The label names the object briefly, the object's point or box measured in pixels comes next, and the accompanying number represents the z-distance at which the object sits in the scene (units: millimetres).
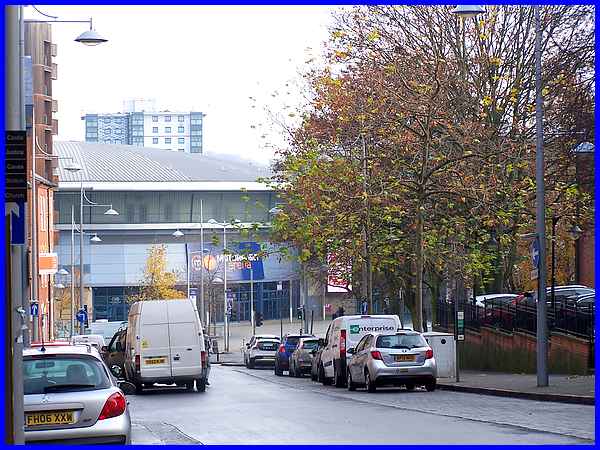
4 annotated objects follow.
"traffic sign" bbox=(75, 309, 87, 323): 64288
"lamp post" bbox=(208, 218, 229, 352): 82938
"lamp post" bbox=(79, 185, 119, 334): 72438
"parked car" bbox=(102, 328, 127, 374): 37838
